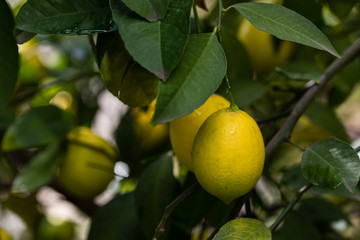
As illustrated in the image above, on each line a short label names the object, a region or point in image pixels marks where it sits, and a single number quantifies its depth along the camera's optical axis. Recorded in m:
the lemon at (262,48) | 1.26
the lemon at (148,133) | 1.38
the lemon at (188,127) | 0.96
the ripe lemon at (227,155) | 0.91
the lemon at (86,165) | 1.36
